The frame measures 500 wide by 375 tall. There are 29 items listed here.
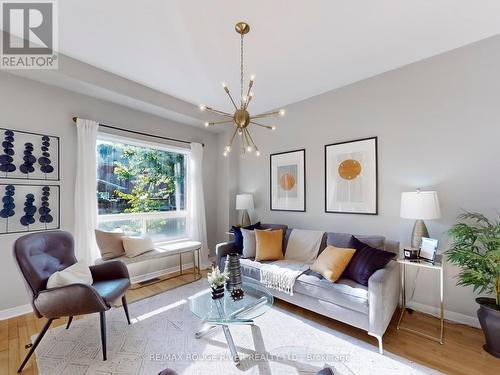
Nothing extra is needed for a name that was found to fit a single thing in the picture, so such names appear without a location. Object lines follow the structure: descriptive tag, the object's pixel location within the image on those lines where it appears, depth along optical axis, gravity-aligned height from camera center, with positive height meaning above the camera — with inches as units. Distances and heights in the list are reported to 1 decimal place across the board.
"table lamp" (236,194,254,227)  156.9 -11.1
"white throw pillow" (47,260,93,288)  75.3 -30.6
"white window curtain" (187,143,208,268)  165.9 -11.2
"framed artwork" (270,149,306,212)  142.3 +5.5
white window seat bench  130.1 -48.3
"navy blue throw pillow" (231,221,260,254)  133.3 -30.7
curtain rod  126.4 +35.1
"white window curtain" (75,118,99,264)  114.7 -1.6
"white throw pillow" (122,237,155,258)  121.0 -31.1
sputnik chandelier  79.9 +28.1
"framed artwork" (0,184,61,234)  96.0 -8.4
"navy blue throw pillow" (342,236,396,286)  86.5 -29.0
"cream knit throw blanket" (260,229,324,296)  100.5 -37.1
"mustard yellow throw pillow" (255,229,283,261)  119.4 -29.9
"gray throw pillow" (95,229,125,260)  116.0 -28.6
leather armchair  71.4 -32.5
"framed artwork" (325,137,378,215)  114.3 +6.5
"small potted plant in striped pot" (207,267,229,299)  80.7 -33.5
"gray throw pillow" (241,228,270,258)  124.9 -31.0
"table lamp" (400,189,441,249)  86.7 -7.7
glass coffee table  69.9 -40.4
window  132.1 +0.6
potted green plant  72.1 -25.7
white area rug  68.7 -54.8
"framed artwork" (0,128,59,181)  96.6 +15.1
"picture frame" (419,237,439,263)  84.4 -23.0
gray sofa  76.4 -40.3
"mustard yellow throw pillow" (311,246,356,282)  91.3 -30.8
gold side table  80.7 -32.1
